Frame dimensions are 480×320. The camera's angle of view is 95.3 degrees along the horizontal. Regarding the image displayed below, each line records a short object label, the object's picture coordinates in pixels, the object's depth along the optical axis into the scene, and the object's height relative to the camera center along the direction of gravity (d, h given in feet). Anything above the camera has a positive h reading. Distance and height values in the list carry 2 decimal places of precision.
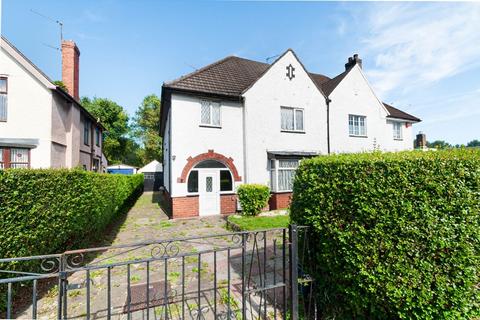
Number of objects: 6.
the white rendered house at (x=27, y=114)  35.88 +9.53
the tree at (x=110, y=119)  116.88 +27.12
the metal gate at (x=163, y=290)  9.99 -7.55
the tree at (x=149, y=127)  123.85 +24.91
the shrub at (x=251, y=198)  34.32 -5.00
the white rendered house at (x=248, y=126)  36.37 +7.75
